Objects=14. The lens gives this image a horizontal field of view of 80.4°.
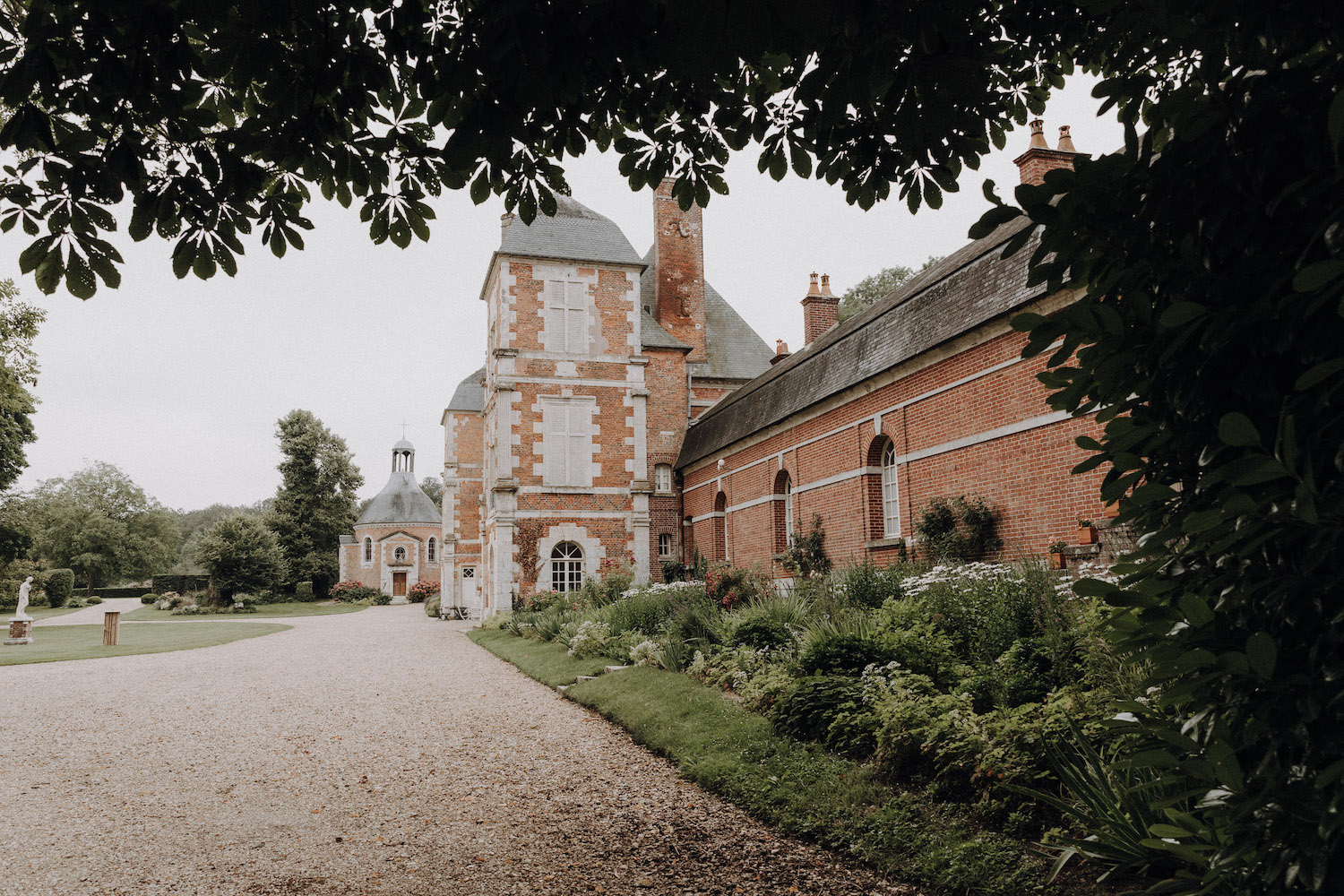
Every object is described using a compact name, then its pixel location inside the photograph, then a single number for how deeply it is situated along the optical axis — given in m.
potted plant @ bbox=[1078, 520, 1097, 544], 8.70
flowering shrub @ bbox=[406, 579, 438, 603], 49.03
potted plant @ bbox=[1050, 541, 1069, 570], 9.05
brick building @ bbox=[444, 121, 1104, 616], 10.38
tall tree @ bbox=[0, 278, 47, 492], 16.89
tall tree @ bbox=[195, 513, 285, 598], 38.22
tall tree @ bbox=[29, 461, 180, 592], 52.50
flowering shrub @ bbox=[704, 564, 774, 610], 12.05
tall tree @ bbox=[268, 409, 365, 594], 47.72
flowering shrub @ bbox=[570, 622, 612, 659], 12.18
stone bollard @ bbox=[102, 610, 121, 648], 18.75
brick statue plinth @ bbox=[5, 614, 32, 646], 19.06
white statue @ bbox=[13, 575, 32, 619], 20.25
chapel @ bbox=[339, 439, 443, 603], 52.62
